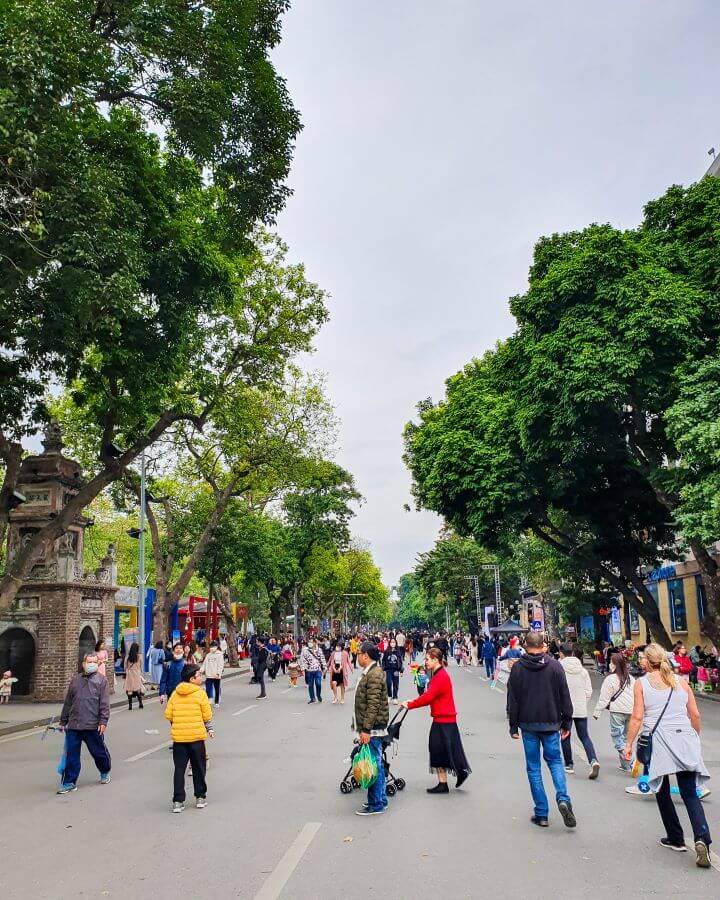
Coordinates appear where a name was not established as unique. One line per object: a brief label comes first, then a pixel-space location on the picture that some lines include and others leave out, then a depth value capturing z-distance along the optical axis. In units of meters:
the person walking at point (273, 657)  26.78
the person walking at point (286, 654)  32.00
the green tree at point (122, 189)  10.41
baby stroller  8.50
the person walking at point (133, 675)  19.05
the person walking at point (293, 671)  26.44
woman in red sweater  8.59
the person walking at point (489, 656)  28.88
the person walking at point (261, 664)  22.45
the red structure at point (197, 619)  46.49
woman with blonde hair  5.91
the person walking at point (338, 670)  20.00
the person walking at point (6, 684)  20.41
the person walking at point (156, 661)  22.69
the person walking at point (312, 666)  20.08
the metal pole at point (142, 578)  28.16
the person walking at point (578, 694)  9.88
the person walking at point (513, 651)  18.81
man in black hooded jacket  7.05
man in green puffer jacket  7.78
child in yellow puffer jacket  8.04
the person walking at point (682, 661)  17.86
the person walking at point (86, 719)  9.33
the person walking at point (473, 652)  43.74
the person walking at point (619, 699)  9.63
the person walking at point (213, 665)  18.42
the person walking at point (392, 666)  19.14
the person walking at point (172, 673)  16.23
